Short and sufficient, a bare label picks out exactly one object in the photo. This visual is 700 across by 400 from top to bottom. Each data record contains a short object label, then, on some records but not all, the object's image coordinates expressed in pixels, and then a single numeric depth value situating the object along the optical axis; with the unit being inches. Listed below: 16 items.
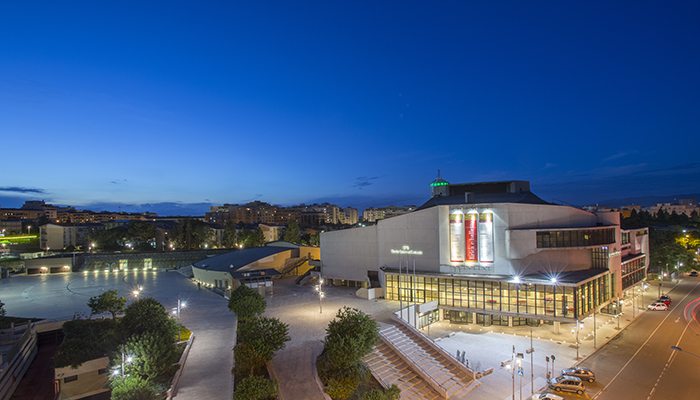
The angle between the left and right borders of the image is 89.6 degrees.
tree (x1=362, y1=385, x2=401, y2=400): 784.9
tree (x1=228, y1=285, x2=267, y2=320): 1183.6
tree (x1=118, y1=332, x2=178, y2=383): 871.7
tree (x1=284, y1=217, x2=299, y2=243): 3784.5
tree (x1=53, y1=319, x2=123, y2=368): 1022.4
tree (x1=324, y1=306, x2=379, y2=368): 866.8
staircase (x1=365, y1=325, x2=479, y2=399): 970.1
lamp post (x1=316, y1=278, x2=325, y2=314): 1467.2
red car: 1849.4
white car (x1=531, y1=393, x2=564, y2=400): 920.8
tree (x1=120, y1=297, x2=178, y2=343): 1014.4
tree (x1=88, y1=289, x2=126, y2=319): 1295.5
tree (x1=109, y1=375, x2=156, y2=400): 786.2
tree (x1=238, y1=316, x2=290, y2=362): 919.0
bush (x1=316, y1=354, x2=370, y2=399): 837.8
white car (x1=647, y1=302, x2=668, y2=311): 1809.8
